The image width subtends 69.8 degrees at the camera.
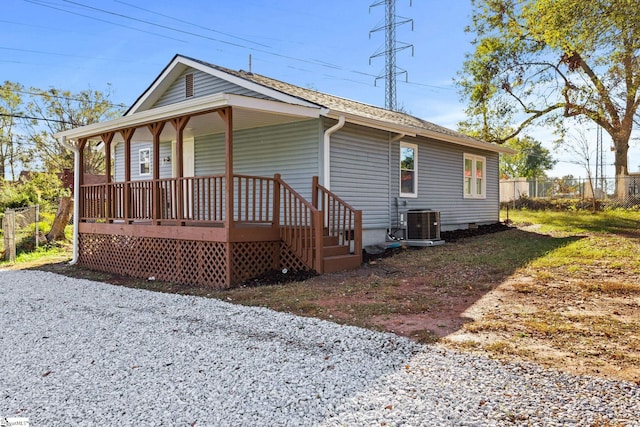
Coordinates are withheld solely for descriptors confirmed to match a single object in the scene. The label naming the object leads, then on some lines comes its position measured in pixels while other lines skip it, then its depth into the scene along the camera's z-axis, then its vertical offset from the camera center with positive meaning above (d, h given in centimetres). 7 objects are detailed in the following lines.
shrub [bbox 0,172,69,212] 1716 +76
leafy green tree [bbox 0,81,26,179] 2702 +538
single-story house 766 +75
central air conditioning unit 1086 -46
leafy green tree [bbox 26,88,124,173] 2742 +580
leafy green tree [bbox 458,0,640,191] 1748 +541
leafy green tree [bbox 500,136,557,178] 5747 +565
